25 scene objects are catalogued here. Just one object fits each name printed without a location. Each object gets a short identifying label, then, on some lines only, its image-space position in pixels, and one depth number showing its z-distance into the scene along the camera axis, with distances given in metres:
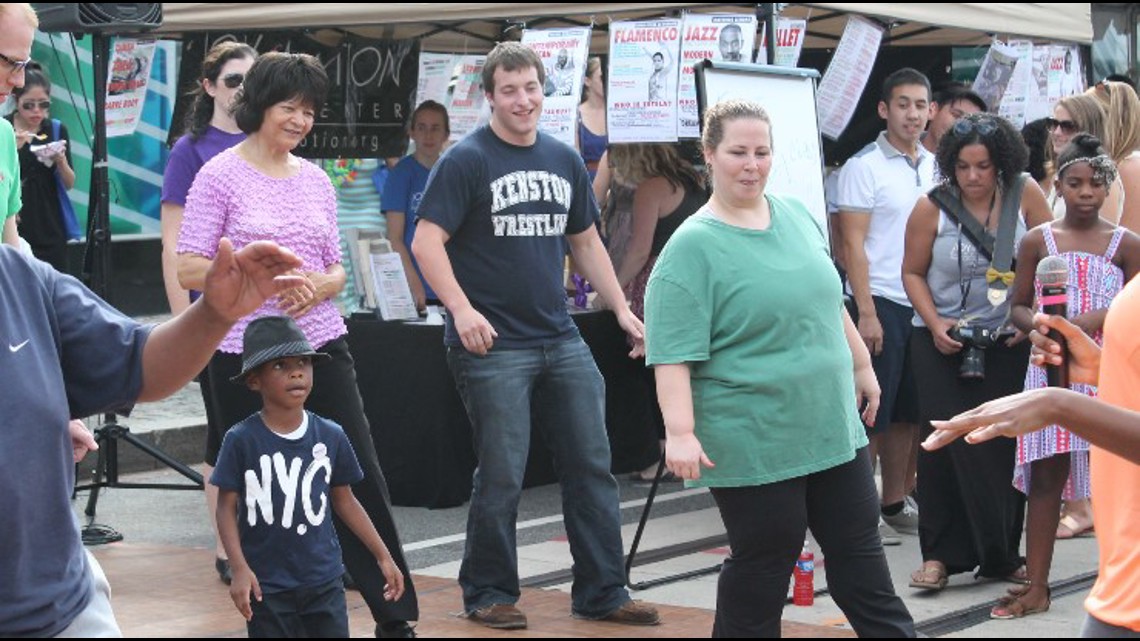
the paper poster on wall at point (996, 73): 21.47
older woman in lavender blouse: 12.23
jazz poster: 15.71
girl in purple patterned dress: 13.92
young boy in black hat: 10.86
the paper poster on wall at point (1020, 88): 21.75
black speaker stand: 16.67
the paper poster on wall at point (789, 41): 16.73
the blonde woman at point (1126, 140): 16.27
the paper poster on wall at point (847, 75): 18.20
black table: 17.72
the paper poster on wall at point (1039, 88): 21.98
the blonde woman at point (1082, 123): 16.12
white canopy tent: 16.44
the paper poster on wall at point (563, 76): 16.89
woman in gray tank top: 14.55
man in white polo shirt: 16.92
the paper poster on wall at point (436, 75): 20.48
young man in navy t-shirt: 13.10
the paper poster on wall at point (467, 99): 20.48
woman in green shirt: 10.37
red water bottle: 13.75
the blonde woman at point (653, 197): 18.20
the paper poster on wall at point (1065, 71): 22.27
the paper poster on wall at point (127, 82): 17.34
